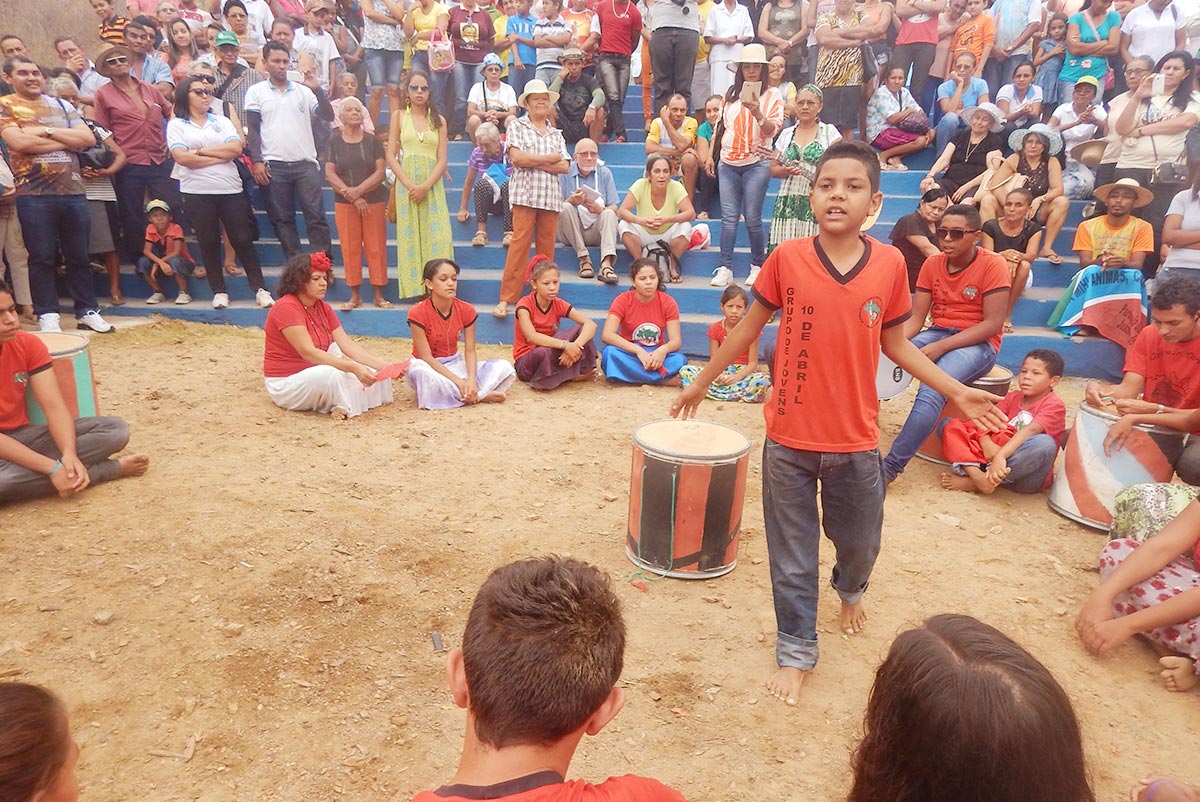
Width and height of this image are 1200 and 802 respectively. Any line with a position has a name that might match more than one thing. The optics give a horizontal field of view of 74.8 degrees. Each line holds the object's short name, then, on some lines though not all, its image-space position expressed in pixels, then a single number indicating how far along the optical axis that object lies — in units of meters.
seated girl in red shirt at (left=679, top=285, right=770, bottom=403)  6.24
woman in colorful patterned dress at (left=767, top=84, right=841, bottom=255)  7.34
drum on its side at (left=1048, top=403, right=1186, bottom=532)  3.97
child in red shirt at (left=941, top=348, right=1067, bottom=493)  4.51
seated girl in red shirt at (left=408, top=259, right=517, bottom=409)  5.95
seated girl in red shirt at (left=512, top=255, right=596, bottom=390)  6.43
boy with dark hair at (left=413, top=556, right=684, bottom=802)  1.25
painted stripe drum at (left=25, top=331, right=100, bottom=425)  4.68
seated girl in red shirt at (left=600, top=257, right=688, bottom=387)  6.60
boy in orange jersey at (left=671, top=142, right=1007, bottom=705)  2.52
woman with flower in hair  5.59
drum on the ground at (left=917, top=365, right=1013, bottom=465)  4.94
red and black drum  3.46
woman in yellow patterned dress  7.69
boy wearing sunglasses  4.54
